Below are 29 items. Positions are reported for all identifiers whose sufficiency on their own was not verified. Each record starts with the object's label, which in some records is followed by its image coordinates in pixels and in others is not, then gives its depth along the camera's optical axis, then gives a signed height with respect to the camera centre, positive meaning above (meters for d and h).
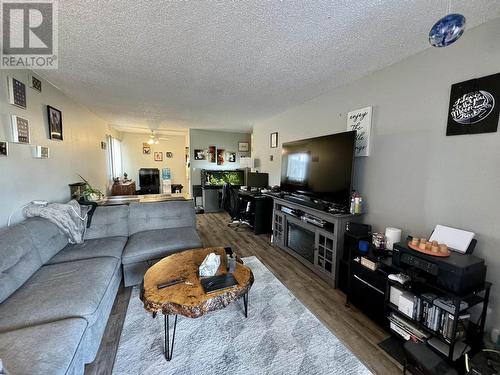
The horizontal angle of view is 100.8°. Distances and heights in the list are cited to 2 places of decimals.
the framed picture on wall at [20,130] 1.97 +0.32
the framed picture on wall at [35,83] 2.30 +0.90
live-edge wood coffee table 1.37 -0.89
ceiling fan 7.14 +0.98
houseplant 2.88 -0.44
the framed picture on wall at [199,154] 6.20 +0.39
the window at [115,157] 5.88 +0.25
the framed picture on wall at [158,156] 7.95 +0.38
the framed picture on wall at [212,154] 6.34 +0.40
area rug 1.40 -1.34
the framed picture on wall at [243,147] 6.62 +0.69
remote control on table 1.52 -0.88
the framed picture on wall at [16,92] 1.96 +0.68
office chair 4.39 -0.85
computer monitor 4.73 -0.27
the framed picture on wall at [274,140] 4.40 +0.64
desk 4.11 -0.89
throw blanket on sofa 2.07 -0.56
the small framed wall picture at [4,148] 1.83 +0.12
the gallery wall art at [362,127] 2.36 +0.53
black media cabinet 1.34 -1.01
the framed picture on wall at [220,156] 6.46 +0.36
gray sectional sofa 1.03 -0.89
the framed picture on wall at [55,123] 2.61 +0.52
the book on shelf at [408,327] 1.49 -1.16
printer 1.29 -0.63
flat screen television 2.32 +0.05
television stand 2.33 -0.86
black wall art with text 1.45 +0.51
